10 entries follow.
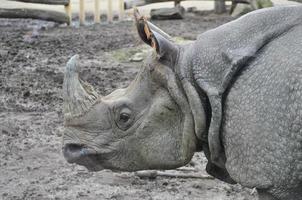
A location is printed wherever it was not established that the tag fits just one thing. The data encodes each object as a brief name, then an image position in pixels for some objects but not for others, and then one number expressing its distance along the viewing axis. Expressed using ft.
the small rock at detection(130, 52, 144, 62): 35.55
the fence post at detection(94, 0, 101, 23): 49.73
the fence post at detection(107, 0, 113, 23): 50.70
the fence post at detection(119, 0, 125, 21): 52.20
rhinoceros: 8.66
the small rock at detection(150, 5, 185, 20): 52.34
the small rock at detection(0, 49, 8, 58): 36.11
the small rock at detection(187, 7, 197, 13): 56.35
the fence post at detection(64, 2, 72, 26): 49.88
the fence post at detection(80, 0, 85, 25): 49.28
